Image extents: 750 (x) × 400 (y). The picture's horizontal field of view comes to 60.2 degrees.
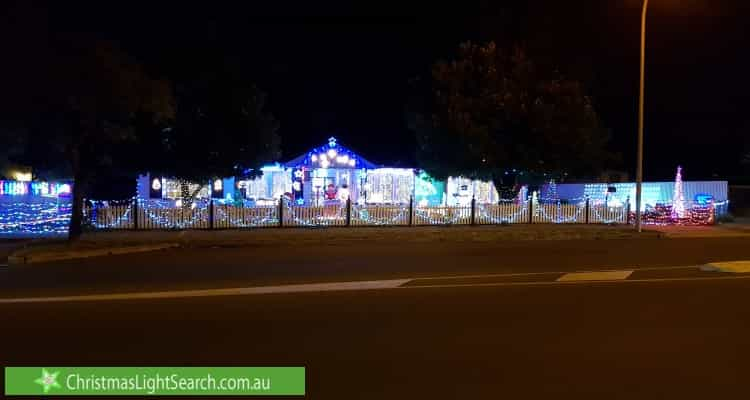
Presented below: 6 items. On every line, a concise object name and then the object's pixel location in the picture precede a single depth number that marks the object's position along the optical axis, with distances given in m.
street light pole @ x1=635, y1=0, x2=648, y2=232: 22.45
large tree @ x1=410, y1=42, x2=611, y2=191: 25.30
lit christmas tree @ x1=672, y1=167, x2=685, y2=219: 27.48
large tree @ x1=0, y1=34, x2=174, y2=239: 15.12
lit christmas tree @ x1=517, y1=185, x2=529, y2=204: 30.14
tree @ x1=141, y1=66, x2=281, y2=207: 23.72
